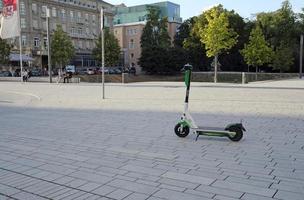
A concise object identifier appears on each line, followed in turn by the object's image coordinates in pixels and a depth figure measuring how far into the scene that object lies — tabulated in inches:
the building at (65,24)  2839.6
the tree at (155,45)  2367.1
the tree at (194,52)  2274.9
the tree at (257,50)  1802.4
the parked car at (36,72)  2304.1
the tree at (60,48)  2358.5
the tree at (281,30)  1979.6
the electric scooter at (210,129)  283.0
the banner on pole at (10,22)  1106.7
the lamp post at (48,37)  1323.3
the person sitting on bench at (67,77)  1381.6
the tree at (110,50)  2514.8
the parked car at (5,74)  2202.4
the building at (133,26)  3575.3
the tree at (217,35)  1504.7
